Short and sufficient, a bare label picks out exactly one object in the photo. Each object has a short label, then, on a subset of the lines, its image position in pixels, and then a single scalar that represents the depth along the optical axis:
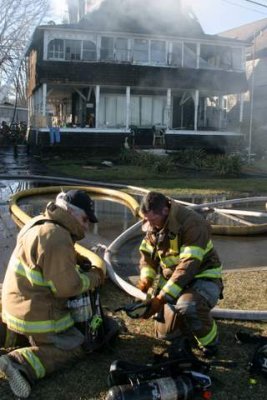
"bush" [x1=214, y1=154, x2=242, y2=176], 16.61
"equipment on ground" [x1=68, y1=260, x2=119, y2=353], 3.39
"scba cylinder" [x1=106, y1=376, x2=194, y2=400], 2.79
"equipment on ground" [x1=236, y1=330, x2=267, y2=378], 3.21
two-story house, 22.77
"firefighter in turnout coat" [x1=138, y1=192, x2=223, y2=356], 3.51
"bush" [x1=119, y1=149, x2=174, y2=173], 16.45
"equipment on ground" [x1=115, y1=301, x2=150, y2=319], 3.55
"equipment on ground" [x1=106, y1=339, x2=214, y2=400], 2.82
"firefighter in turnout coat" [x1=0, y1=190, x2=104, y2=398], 3.11
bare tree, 32.41
